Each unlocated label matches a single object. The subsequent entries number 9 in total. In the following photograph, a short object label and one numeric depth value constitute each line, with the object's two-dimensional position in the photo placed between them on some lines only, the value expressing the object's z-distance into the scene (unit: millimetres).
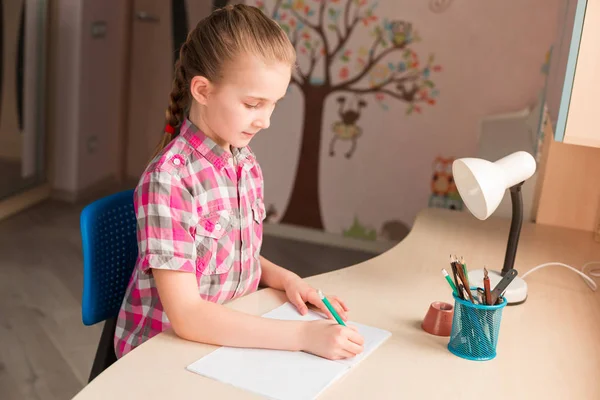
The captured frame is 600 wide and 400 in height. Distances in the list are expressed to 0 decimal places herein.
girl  1299
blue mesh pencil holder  1305
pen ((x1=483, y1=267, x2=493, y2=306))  1300
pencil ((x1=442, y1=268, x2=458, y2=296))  1338
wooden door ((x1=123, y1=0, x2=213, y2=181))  4422
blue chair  1545
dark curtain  4393
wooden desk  1185
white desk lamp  1405
